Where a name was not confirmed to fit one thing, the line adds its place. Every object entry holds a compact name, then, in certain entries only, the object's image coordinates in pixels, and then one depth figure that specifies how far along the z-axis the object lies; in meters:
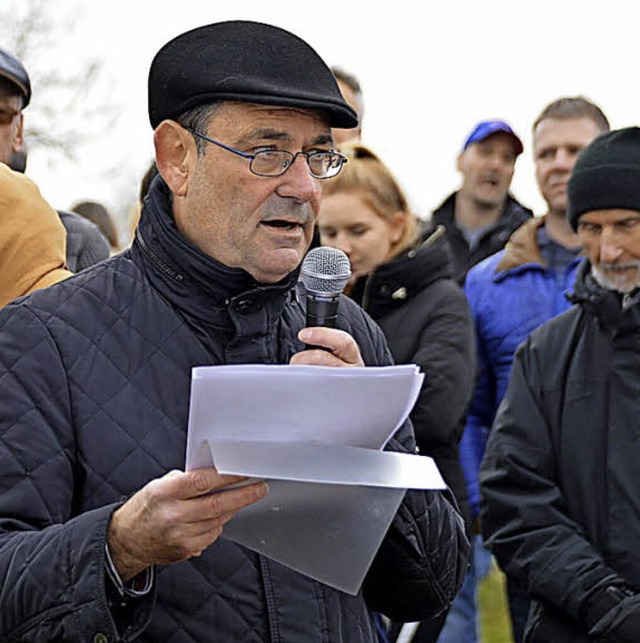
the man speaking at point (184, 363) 2.27
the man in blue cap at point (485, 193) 6.88
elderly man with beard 3.94
